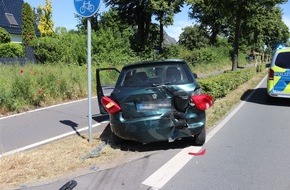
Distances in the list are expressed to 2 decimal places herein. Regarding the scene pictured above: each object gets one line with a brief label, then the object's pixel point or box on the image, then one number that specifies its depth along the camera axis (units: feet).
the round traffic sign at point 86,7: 23.00
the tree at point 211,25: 202.26
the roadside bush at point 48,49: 76.79
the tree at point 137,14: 129.81
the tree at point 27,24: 137.59
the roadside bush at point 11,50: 93.97
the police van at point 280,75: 42.68
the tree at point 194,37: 228.22
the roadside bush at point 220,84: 43.39
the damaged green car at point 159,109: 21.56
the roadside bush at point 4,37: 122.62
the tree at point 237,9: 84.53
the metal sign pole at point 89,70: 23.89
